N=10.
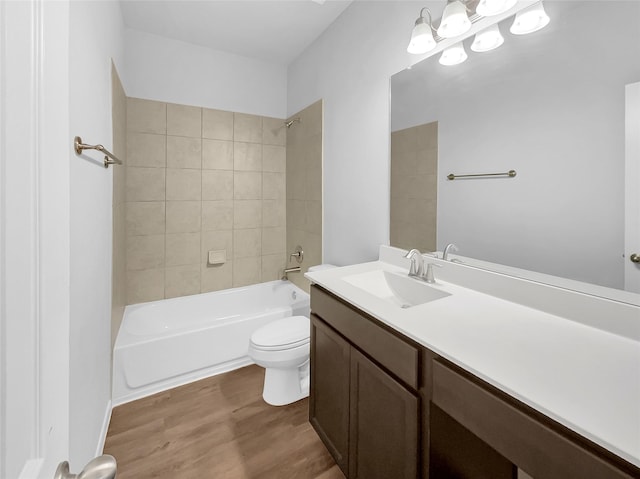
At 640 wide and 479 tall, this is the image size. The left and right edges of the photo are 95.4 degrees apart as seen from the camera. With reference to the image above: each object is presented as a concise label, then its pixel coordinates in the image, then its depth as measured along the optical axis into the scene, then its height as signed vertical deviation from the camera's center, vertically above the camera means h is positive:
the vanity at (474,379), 0.58 -0.34
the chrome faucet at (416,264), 1.45 -0.14
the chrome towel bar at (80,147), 1.03 +0.33
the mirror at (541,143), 0.90 +0.36
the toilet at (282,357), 1.72 -0.72
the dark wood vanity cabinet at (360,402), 0.93 -0.63
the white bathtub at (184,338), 1.89 -0.74
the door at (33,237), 0.31 +0.00
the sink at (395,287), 1.37 -0.25
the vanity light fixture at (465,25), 1.09 +0.91
